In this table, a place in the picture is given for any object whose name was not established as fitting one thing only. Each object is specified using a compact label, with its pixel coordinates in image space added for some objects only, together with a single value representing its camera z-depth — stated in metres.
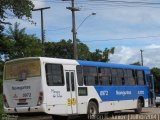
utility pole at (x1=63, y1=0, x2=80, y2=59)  35.93
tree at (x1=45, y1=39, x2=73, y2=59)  62.08
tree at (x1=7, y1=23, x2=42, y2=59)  34.28
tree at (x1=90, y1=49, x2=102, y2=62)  58.30
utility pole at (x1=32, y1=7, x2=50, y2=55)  48.03
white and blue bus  20.67
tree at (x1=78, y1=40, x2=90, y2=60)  57.71
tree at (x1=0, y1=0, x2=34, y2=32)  24.52
